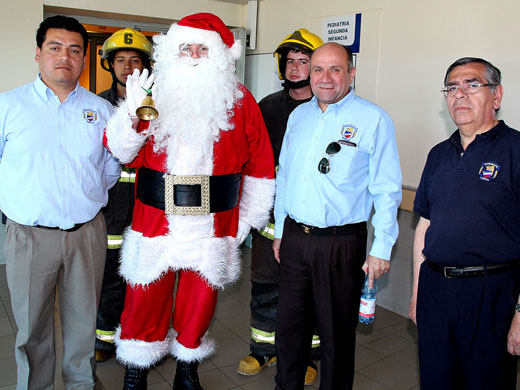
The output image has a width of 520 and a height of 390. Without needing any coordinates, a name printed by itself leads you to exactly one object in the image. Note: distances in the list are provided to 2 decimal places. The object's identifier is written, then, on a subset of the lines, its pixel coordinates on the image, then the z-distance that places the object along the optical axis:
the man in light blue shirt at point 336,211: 2.47
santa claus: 2.59
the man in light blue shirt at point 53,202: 2.38
